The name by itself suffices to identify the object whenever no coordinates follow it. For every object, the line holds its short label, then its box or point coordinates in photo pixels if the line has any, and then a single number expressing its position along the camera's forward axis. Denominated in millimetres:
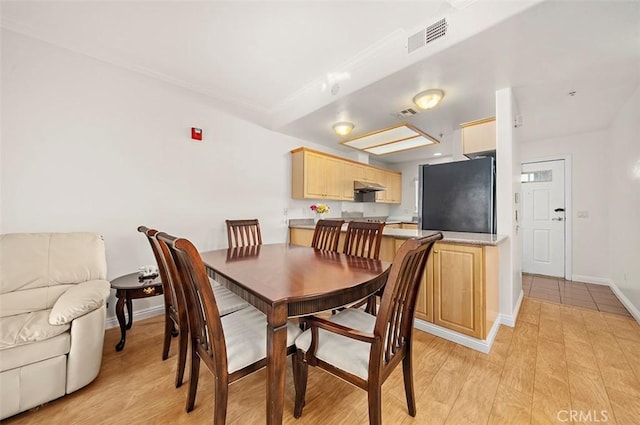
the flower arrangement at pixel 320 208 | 4219
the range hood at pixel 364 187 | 4863
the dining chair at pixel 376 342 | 1052
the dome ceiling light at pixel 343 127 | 3334
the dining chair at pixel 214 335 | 1040
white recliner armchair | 1333
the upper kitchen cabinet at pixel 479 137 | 2816
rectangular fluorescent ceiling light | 3015
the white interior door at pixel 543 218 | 4121
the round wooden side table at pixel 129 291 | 1960
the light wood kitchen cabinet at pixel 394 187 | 5857
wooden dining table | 1051
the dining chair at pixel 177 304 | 1427
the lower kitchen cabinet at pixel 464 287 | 1986
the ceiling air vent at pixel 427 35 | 1891
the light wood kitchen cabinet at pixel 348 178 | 4617
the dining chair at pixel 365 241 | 1973
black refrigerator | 2531
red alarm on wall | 2920
